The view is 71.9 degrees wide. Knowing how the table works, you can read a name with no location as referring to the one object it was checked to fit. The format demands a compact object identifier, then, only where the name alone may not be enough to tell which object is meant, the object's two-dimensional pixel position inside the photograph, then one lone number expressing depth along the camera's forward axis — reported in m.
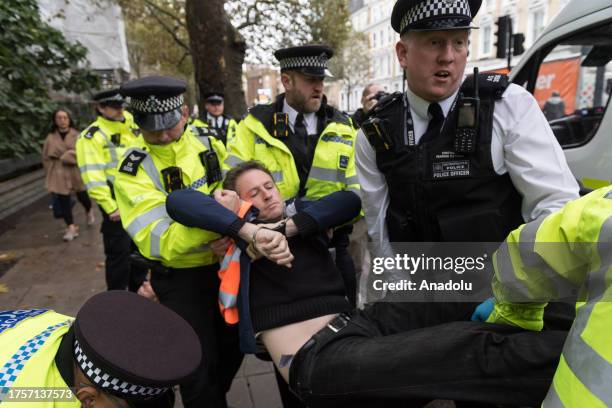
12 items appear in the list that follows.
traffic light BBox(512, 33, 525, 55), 5.00
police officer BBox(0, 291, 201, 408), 1.08
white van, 2.86
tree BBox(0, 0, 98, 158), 6.85
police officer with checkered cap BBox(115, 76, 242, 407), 1.97
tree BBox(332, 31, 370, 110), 38.53
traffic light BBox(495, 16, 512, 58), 4.67
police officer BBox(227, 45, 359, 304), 2.51
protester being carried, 1.15
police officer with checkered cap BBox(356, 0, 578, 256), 1.53
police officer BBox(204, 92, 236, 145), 6.82
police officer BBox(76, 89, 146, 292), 3.95
